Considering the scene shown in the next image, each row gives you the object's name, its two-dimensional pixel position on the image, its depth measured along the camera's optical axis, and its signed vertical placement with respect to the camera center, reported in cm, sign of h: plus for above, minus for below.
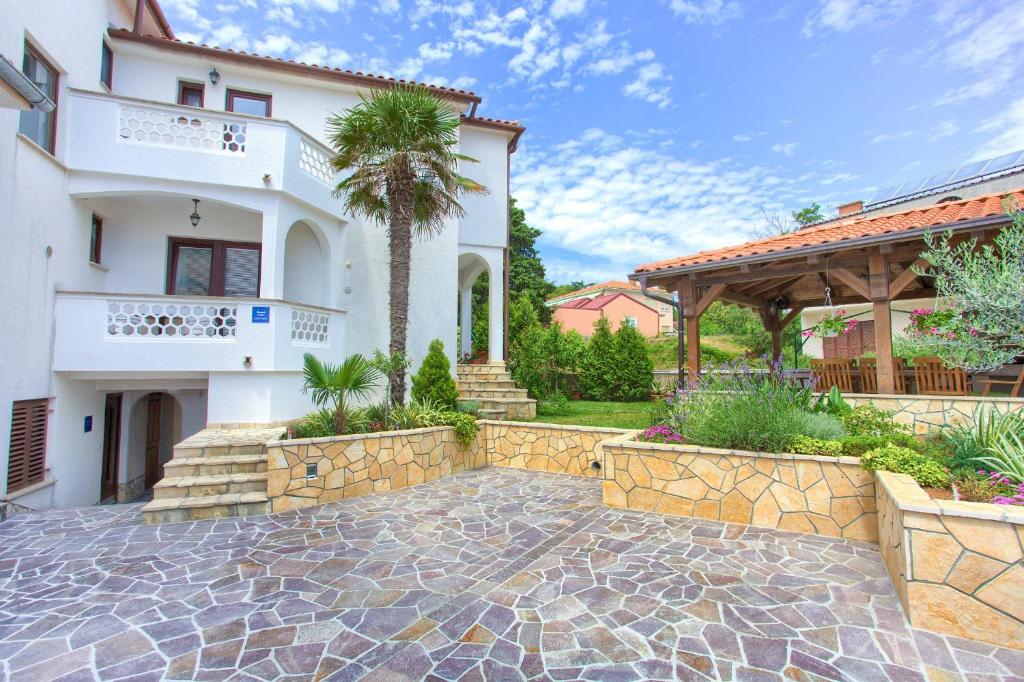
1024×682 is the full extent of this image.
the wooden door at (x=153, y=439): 1141 -173
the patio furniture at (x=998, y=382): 743 -29
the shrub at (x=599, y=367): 1677 +7
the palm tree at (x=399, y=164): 868 +398
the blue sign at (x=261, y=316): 843 +99
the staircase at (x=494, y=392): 1116 -60
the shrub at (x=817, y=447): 544 -95
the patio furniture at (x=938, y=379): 738 -19
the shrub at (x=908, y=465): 427 -96
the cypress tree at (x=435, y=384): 957 -30
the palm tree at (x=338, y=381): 743 -18
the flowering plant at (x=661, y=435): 654 -97
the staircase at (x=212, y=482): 602 -154
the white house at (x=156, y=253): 716 +243
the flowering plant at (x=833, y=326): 784 +73
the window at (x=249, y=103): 1085 +634
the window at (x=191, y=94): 1066 +643
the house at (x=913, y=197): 1845 +767
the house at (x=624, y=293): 3984 +726
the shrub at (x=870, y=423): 626 -77
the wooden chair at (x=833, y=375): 830 -13
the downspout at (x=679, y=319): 920 +99
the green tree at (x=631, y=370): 1658 -5
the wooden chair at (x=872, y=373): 781 -9
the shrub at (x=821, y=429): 591 -79
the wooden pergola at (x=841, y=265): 673 +187
